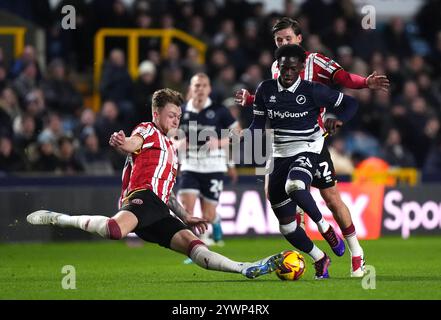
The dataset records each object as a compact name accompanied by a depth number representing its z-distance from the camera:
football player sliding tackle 18.14
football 18.58
